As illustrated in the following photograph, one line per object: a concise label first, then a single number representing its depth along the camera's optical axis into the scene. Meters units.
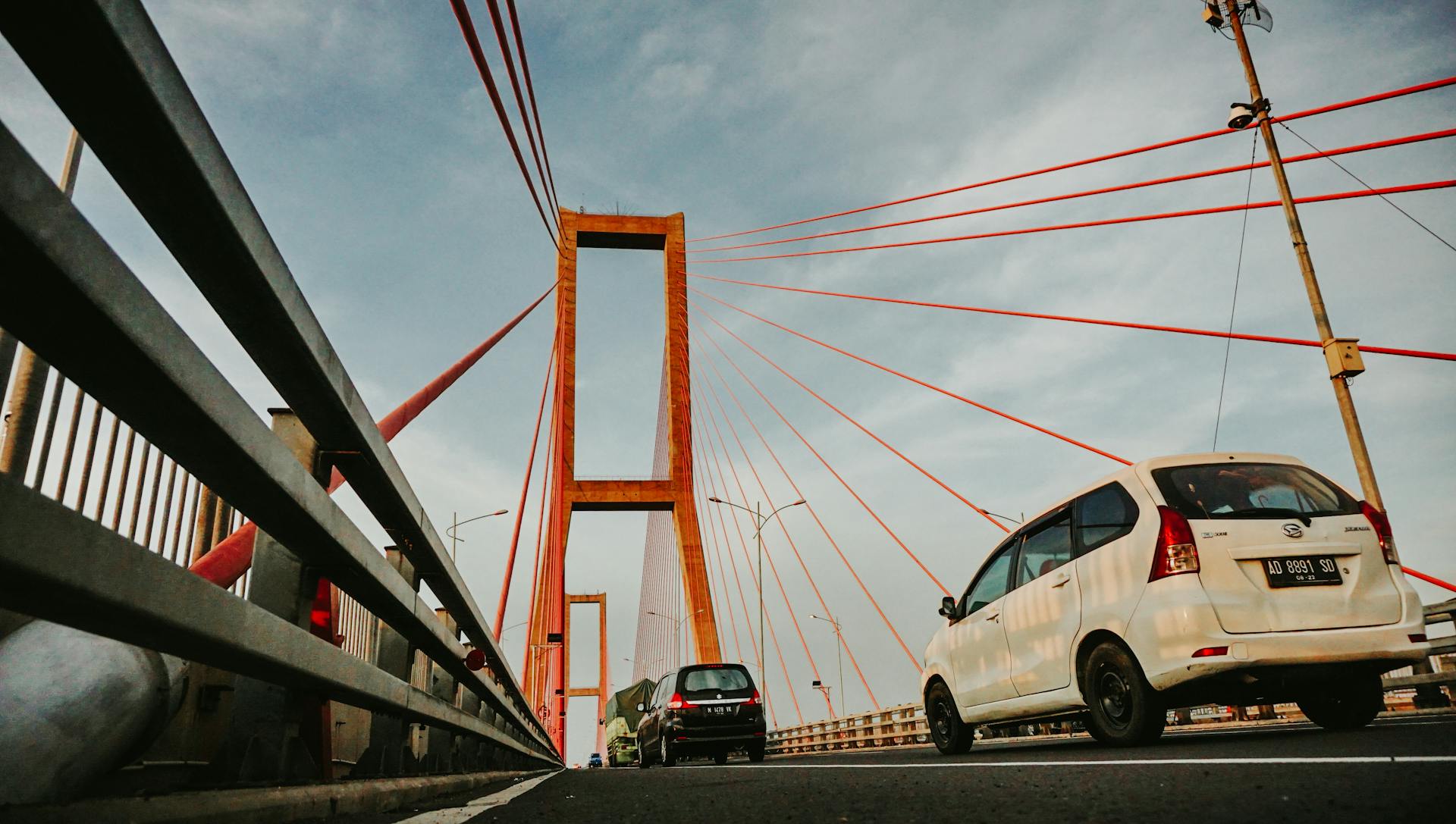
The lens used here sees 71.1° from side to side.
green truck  34.06
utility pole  12.95
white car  5.41
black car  13.93
